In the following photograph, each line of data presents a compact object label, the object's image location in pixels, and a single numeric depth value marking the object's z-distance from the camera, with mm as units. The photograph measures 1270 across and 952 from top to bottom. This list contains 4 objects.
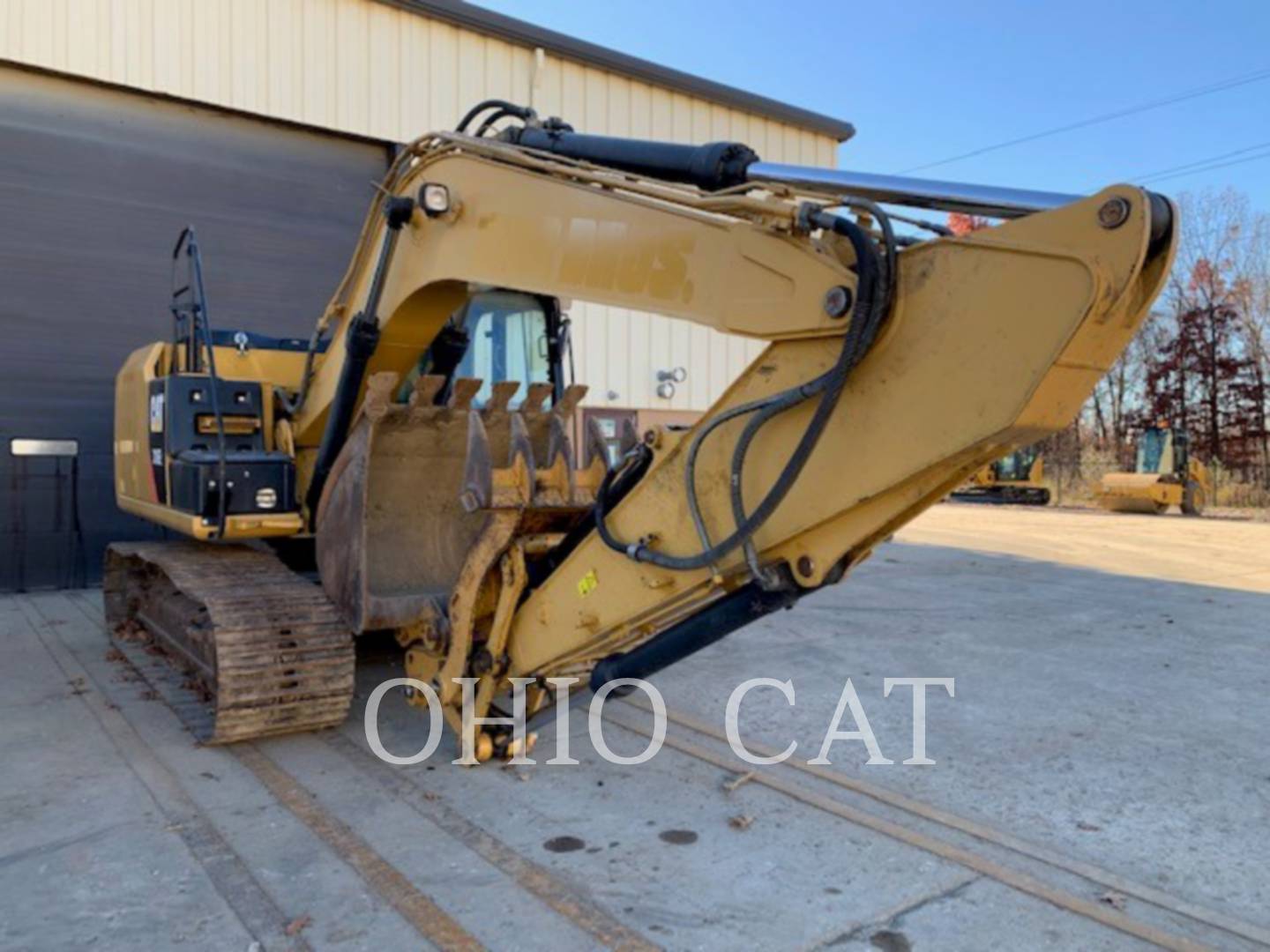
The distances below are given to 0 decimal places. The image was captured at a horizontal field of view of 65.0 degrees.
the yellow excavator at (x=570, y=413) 2791
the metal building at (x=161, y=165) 10406
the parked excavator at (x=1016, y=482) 27750
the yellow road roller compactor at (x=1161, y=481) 23625
